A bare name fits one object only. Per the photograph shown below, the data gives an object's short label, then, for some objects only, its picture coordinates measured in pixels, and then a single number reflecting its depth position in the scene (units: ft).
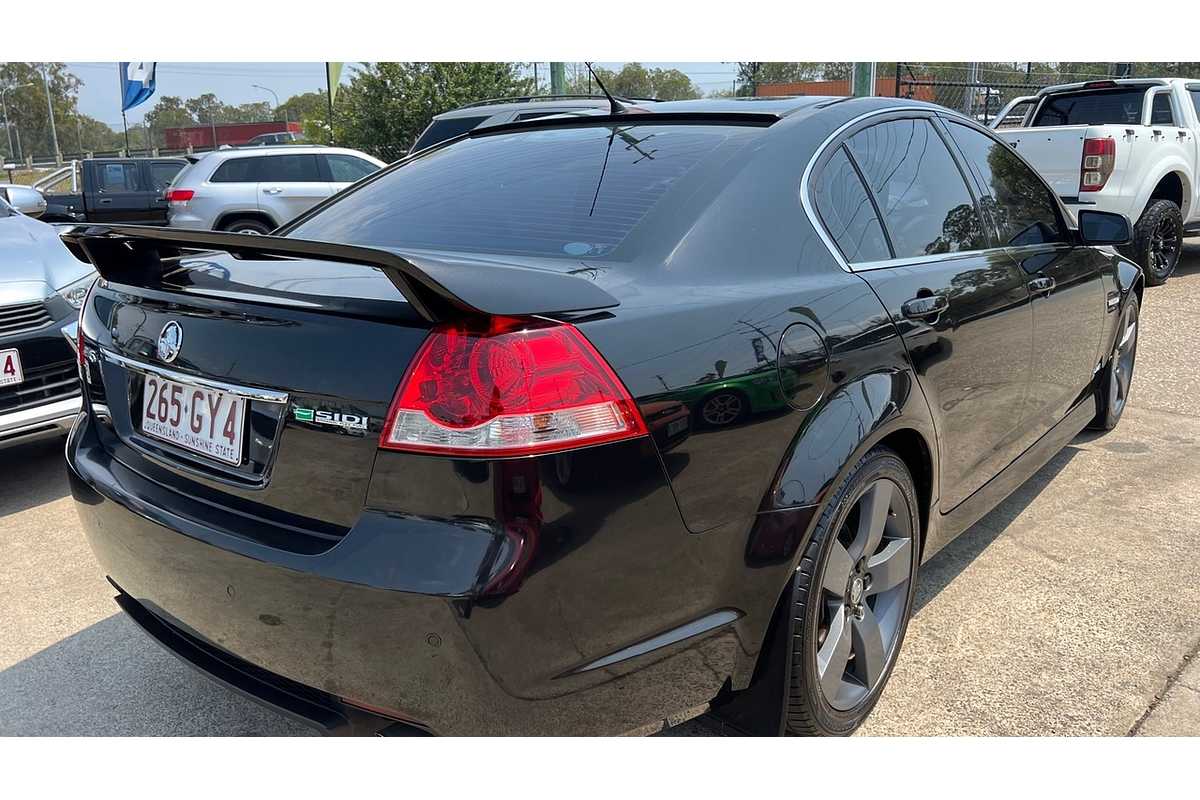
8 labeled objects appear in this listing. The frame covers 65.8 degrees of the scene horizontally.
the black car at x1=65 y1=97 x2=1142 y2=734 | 5.32
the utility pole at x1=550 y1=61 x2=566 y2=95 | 49.93
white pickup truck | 26.68
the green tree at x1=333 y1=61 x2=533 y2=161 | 62.23
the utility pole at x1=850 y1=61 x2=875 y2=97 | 31.48
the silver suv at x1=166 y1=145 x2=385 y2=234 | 38.42
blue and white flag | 92.73
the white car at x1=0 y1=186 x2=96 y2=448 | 13.02
